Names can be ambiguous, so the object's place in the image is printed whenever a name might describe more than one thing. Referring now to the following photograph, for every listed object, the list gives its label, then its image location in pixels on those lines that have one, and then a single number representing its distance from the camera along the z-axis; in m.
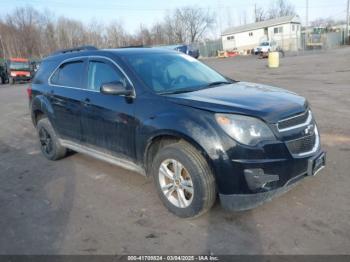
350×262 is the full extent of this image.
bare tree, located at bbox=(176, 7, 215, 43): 83.81
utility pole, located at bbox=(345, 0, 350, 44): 56.74
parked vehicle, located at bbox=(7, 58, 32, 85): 31.66
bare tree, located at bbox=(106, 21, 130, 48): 85.24
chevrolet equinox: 3.34
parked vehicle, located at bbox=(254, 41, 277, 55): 47.19
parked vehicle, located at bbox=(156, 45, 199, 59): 28.28
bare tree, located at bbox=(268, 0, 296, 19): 98.39
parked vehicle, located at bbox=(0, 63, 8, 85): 33.81
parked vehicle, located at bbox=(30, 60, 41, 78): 32.93
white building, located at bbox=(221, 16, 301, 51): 60.51
